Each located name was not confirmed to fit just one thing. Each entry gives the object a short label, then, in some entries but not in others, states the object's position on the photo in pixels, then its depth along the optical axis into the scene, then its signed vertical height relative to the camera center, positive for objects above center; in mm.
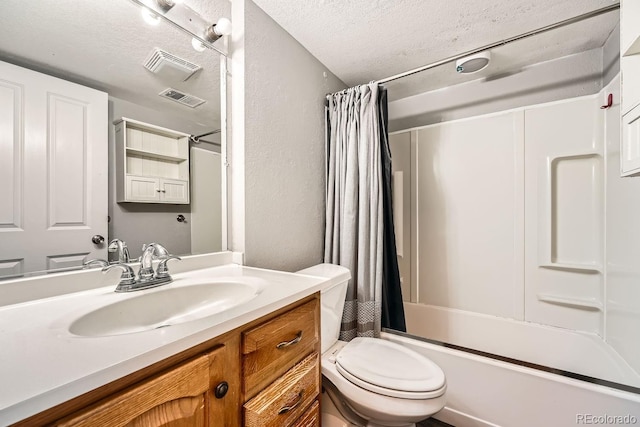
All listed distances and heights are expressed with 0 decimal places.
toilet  939 -655
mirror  712 +422
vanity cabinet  401 -355
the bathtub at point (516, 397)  1055 -831
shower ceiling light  1547 +946
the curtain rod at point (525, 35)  1101 +856
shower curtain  1564 -7
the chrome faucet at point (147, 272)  799 -199
